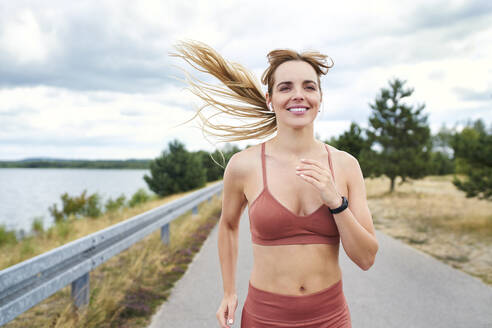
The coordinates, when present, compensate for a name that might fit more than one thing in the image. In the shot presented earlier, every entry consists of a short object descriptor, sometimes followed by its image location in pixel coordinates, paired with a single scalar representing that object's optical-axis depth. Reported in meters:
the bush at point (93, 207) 21.81
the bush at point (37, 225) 16.64
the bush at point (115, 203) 23.25
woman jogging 2.14
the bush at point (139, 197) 30.20
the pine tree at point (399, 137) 25.20
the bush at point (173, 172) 33.62
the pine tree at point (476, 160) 12.17
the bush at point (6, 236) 14.21
